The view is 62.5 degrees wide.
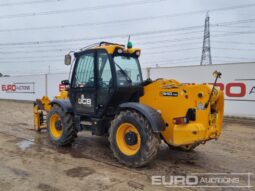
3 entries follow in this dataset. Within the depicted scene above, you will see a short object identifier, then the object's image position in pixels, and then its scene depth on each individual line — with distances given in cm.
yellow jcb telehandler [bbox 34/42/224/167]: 367
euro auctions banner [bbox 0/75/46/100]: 1541
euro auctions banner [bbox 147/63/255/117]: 868
